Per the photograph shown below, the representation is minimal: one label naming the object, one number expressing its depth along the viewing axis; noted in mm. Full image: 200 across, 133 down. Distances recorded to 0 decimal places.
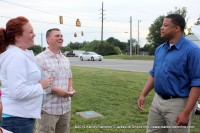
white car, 28252
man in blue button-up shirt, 2570
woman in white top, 2131
